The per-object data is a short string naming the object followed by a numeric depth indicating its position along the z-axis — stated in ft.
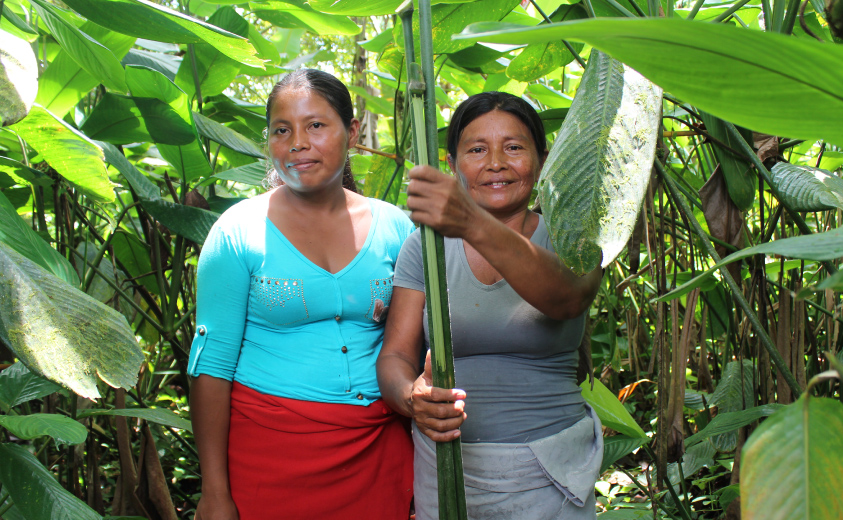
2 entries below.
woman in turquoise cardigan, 3.63
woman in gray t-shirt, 3.24
